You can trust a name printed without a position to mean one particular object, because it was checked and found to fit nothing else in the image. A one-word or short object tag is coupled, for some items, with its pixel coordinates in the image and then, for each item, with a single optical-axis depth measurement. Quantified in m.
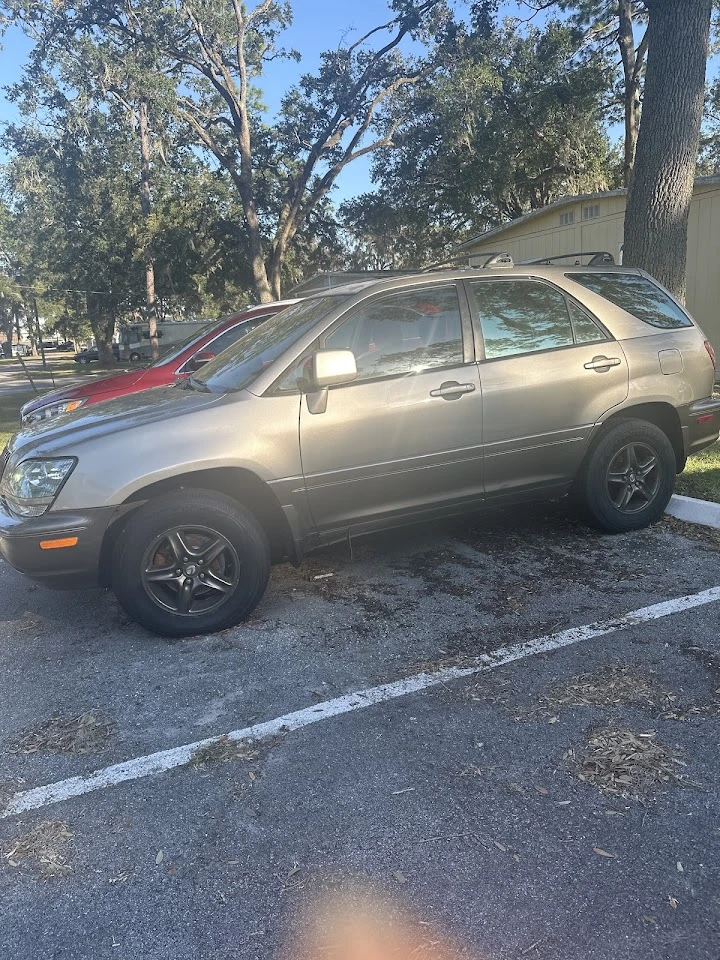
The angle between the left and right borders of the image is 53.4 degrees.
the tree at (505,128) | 22.17
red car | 7.96
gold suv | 3.66
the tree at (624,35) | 21.23
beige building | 12.97
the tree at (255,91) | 21.94
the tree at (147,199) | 26.02
